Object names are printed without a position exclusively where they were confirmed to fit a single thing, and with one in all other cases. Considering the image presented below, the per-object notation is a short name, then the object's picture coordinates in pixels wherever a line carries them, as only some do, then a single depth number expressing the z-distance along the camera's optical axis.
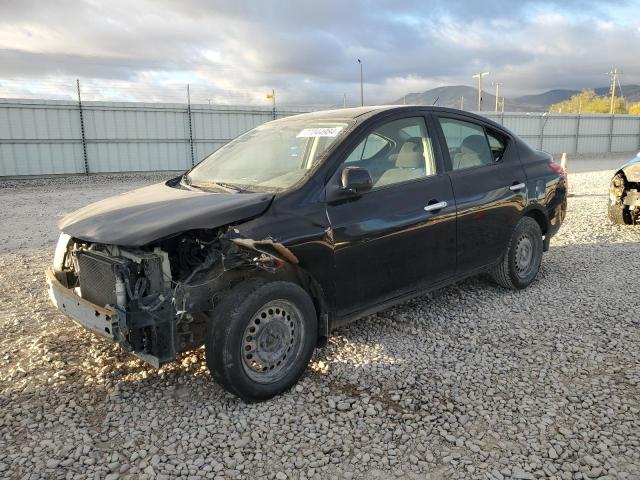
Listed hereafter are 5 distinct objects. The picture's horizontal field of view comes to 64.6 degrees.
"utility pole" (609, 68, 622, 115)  55.87
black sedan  2.88
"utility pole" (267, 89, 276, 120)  22.05
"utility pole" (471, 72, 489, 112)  37.30
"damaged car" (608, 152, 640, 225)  7.58
